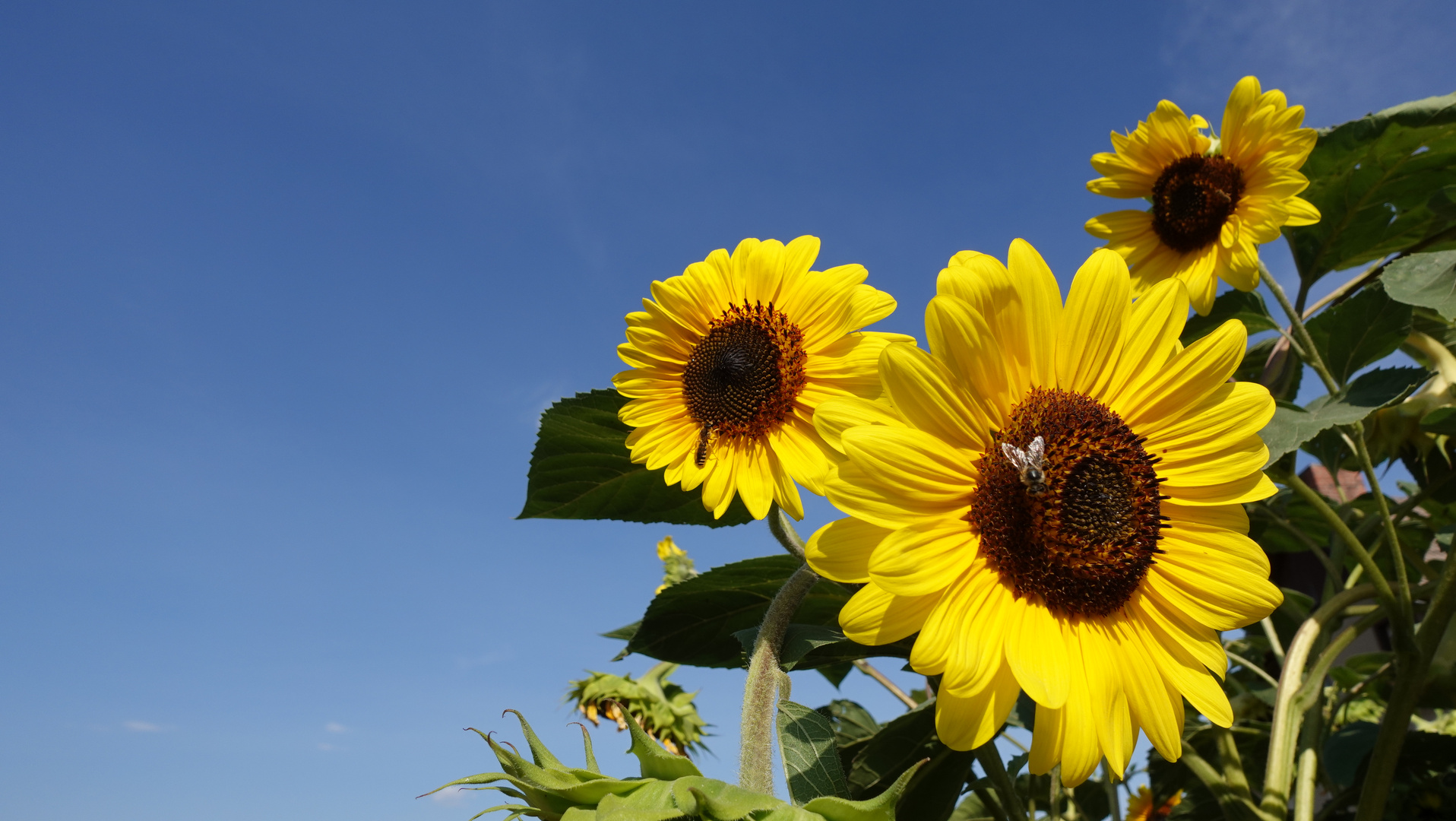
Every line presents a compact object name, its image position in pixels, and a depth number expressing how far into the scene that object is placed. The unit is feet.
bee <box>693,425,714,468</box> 1.51
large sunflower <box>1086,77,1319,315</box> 1.96
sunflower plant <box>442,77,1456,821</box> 1.14
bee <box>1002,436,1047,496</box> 1.16
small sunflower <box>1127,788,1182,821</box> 2.78
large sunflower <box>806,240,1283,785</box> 1.12
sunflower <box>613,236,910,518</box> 1.45
